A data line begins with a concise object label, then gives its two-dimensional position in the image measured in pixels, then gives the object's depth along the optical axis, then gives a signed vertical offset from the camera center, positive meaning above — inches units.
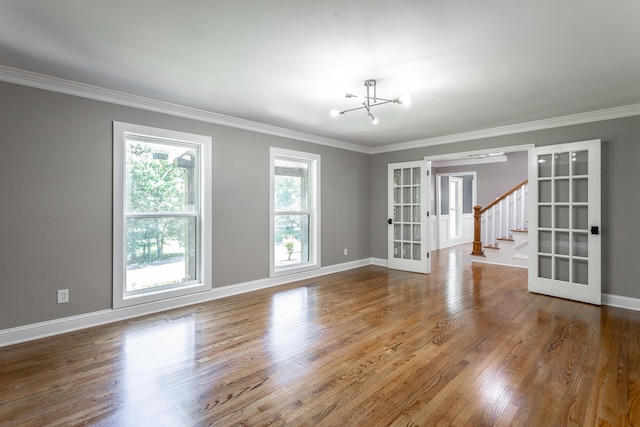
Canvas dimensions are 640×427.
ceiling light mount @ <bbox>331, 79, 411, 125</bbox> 120.4 +51.5
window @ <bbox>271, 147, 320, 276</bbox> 207.3 +2.3
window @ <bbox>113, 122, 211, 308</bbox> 141.3 +0.2
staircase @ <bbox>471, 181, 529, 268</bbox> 262.4 -14.1
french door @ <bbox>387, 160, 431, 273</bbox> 235.1 -1.8
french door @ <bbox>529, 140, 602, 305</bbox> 162.2 -3.5
